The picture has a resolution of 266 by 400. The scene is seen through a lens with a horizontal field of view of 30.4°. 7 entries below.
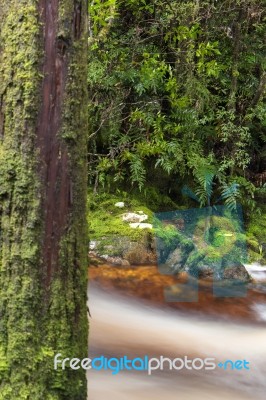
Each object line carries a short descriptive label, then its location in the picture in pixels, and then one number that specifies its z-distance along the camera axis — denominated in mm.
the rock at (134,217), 5848
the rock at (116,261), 5160
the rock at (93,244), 5402
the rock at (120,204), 6199
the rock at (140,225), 5637
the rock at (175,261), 5242
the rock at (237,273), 5230
